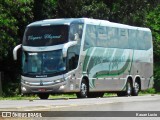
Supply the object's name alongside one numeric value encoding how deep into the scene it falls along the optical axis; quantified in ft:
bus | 94.58
